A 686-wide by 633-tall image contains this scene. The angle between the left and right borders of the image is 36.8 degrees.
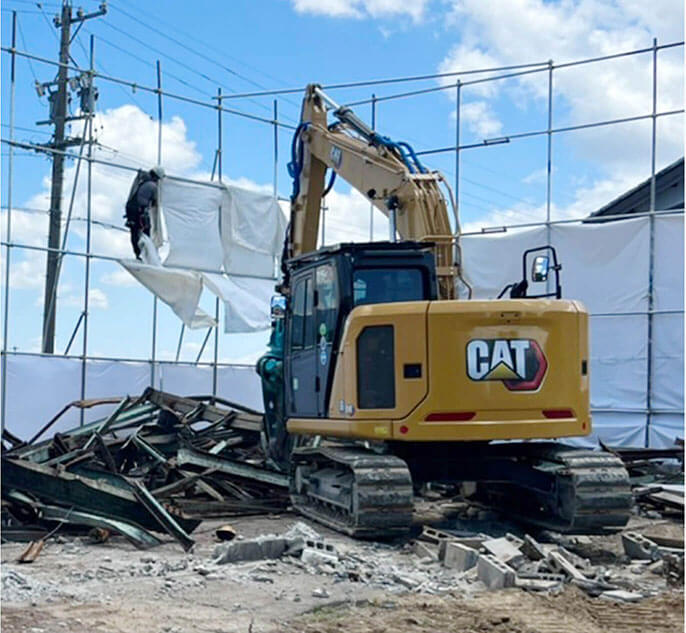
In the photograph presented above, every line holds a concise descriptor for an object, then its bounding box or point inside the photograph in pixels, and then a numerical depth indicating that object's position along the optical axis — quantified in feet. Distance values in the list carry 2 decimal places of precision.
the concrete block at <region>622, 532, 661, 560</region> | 28.04
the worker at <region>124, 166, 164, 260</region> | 54.80
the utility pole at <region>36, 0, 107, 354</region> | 56.13
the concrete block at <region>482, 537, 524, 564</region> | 25.72
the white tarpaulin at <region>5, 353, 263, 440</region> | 52.90
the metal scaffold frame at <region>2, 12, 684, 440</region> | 52.54
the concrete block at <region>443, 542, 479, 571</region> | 25.52
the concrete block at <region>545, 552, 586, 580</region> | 24.55
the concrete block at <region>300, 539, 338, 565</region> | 25.48
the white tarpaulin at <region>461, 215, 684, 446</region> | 56.49
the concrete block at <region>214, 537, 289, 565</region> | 25.53
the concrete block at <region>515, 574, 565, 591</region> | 23.59
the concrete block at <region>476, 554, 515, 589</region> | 23.66
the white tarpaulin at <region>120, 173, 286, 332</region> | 58.34
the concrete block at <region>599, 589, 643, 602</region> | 22.81
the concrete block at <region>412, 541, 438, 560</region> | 27.53
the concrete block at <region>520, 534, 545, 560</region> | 26.45
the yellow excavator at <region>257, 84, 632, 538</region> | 29.86
